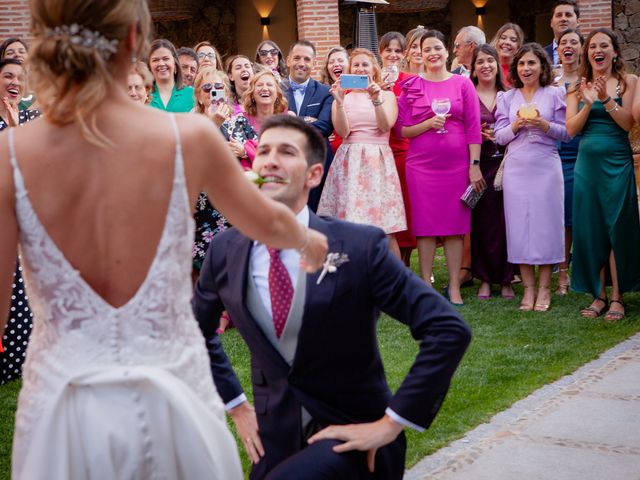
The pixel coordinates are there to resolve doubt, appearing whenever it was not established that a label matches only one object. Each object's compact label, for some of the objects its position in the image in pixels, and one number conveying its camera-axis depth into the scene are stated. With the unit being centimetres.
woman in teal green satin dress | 727
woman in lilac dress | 779
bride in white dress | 194
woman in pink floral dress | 814
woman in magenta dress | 807
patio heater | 1433
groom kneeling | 287
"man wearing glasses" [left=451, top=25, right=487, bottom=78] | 954
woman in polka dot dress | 620
